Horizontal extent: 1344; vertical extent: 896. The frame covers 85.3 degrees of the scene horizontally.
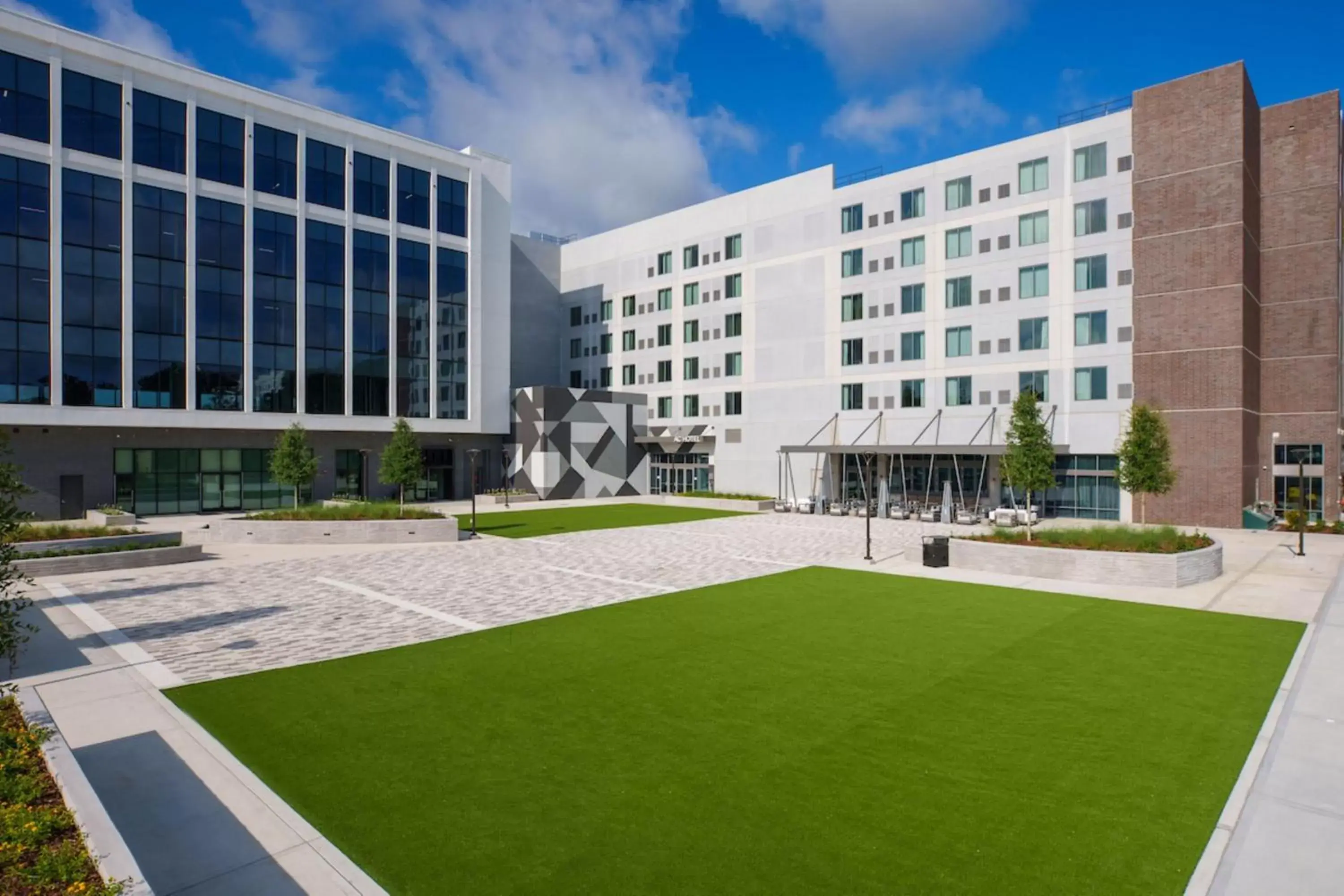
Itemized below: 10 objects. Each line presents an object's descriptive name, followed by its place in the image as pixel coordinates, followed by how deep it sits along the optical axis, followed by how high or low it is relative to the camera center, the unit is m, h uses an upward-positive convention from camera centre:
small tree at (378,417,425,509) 37.88 -0.59
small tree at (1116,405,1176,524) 29.06 -0.19
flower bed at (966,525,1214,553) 21.17 -2.67
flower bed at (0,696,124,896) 5.21 -3.11
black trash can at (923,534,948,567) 22.91 -3.17
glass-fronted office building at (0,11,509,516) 34.47 +9.17
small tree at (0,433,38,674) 7.09 -0.81
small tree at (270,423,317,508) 36.03 -0.57
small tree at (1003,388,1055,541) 26.67 -0.12
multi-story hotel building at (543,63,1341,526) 35.53 +8.13
